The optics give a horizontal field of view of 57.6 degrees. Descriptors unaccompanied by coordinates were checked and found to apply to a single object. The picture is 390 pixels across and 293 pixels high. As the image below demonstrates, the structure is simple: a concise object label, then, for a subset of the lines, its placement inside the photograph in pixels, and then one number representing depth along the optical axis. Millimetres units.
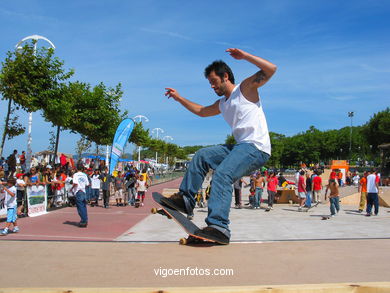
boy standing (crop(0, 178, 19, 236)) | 9672
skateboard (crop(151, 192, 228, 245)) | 3401
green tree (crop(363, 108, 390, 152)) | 60875
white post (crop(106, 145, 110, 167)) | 28062
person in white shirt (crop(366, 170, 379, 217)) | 15781
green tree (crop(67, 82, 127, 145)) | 24688
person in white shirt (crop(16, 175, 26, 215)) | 13047
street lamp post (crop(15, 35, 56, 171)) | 17656
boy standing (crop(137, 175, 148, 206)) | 18797
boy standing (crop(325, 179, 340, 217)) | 14883
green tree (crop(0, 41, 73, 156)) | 14805
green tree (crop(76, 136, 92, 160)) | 28488
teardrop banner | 19656
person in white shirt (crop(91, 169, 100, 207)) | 18875
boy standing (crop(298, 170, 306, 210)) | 17516
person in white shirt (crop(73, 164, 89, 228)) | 11633
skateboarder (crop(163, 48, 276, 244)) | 3389
